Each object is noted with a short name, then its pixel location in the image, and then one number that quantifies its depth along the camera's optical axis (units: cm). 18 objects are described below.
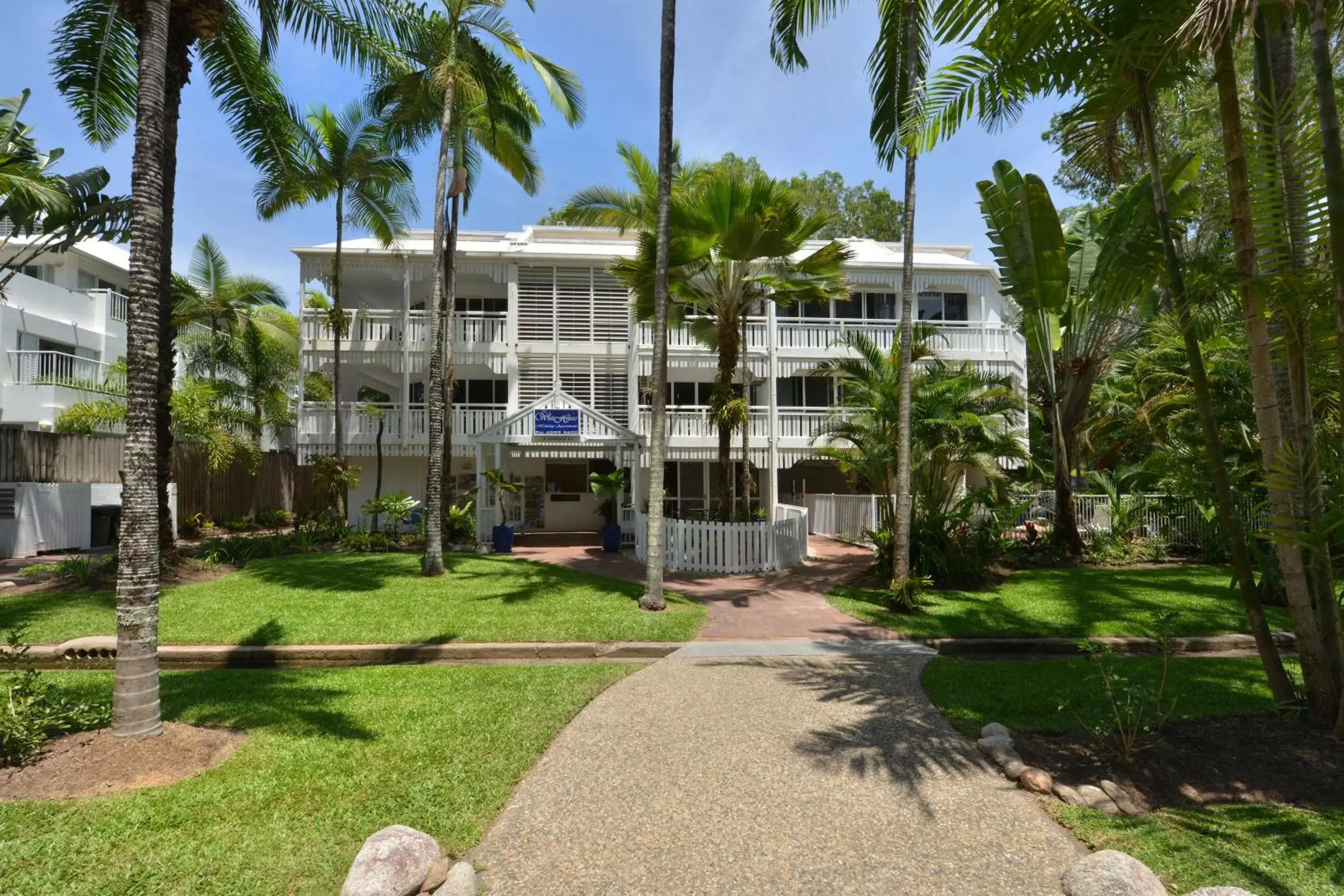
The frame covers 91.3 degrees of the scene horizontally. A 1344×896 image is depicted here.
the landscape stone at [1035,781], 417
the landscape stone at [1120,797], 391
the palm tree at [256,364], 2141
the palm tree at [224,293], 2338
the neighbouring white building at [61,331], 1811
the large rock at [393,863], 298
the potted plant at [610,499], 1545
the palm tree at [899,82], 945
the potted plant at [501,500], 1507
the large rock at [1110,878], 302
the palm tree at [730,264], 1085
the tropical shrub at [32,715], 409
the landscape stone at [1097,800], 393
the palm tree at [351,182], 1653
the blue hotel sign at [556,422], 1580
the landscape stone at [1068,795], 402
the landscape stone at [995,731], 491
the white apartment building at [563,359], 1838
